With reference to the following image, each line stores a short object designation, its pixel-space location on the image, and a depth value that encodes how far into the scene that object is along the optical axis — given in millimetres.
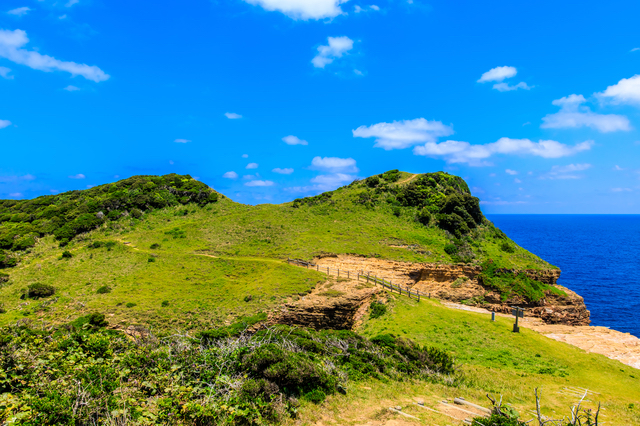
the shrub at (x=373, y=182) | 65562
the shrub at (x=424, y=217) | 50469
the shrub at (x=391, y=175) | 66000
